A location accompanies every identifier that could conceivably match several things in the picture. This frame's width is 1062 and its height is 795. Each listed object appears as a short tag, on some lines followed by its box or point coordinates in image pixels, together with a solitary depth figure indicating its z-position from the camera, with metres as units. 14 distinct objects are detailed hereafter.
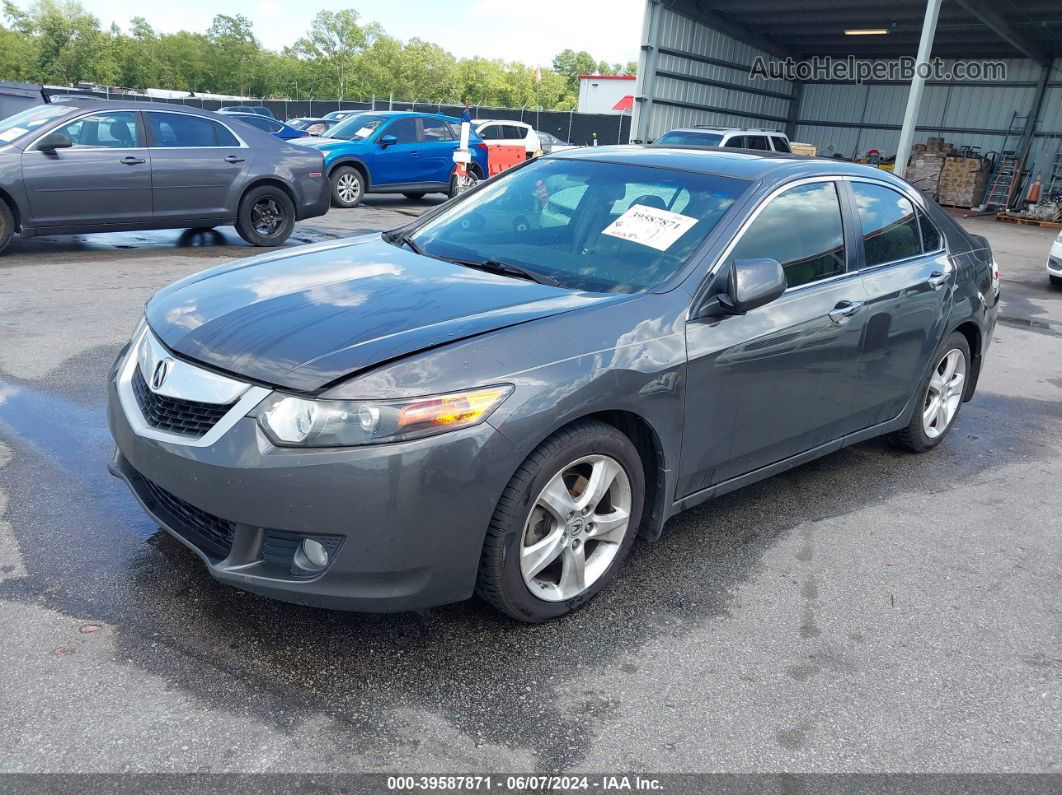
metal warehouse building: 22.45
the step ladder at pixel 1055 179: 24.21
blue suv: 15.20
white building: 60.34
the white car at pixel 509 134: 19.83
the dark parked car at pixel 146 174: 8.67
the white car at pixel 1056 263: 11.30
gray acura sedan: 2.50
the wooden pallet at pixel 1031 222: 21.31
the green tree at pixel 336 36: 93.81
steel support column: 17.70
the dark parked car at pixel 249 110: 34.03
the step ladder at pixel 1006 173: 24.80
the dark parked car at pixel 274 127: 21.38
